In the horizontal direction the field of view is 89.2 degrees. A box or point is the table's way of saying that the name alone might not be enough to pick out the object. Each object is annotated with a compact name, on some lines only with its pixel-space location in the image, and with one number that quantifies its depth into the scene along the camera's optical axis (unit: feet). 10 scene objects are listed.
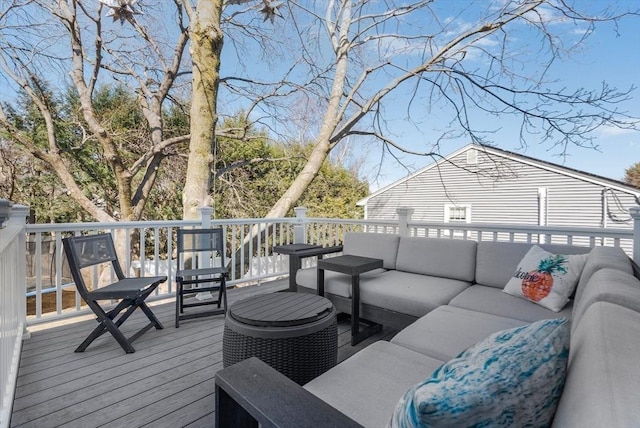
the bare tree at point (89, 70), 22.11
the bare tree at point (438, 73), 20.07
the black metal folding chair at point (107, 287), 8.52
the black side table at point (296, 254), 11.29
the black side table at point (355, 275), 8.90
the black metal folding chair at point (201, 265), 10.98
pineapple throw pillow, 7.32
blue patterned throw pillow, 2.02
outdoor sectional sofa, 2.03
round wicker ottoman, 5.59
